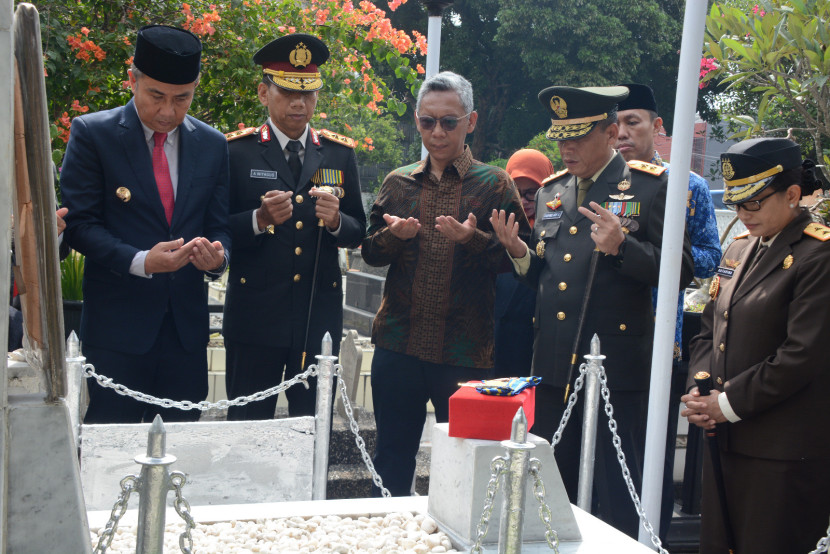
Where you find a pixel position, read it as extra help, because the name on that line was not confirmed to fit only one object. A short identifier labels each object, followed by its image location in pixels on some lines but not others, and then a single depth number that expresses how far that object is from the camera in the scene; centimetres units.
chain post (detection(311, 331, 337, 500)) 401
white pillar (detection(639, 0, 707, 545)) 399
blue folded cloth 336
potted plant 665
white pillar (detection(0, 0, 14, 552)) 194
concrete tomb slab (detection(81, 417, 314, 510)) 359
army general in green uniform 416
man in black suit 399
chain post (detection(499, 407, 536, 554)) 256
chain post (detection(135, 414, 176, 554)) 230
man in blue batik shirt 444
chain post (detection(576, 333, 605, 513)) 397
